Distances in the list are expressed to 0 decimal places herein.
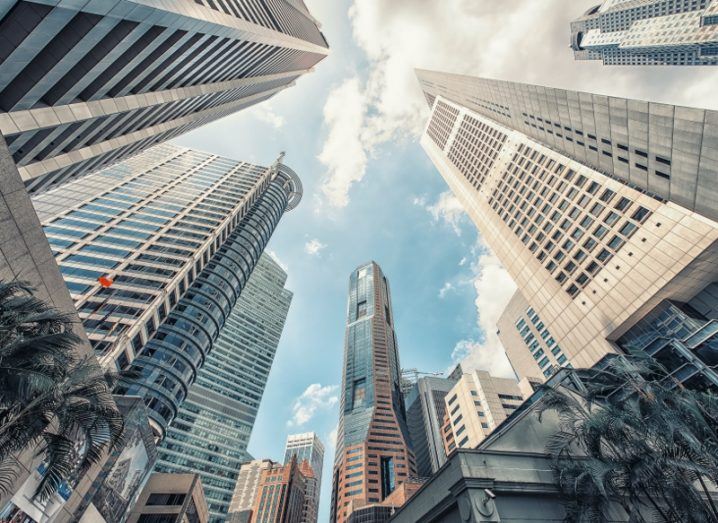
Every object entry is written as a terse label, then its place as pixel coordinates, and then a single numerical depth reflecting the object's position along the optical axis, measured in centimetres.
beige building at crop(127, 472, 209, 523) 4403
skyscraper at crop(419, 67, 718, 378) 3133
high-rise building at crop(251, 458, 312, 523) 11100
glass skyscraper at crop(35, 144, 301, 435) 5000
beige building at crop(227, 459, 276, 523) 13112
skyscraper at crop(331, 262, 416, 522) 10288
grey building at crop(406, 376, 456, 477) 12419
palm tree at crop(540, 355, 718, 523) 1181
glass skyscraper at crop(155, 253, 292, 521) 9375
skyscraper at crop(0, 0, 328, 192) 2103
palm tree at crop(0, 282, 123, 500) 875
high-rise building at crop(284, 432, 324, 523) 15300
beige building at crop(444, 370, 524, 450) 7738
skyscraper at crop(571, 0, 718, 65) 9806
